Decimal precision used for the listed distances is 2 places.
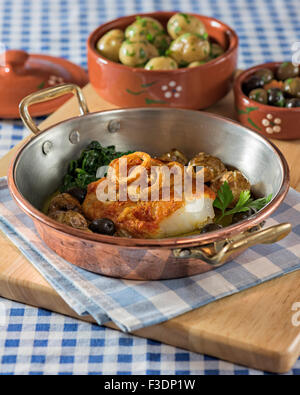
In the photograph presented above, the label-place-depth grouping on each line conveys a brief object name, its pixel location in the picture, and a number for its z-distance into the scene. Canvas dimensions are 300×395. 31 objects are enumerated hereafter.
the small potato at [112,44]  2.24
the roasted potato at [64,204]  1.65
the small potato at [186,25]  2.25
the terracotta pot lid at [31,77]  2.33
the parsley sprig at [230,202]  1.66
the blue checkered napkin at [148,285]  1.40
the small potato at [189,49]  2.17
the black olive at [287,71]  2.18
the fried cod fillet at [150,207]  1.57
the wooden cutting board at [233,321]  1.34
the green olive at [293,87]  2.07
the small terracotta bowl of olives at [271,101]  2.02
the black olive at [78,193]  1.70
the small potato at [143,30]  2.21
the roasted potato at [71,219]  1.55
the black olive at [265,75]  2.16
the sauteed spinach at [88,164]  1.81
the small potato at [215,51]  2.27
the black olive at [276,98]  2.05
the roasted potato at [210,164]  1.77
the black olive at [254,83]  2.14
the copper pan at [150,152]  1.37
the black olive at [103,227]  1.53
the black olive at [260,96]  2.07
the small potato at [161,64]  2.11
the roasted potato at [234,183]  1.70
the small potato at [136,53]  2.15
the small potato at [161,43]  2.25
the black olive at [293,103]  2.02
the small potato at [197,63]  2.15
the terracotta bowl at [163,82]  2.11
